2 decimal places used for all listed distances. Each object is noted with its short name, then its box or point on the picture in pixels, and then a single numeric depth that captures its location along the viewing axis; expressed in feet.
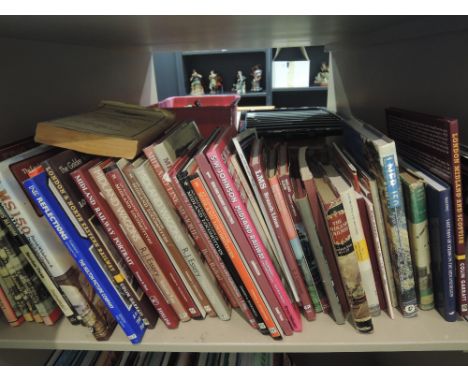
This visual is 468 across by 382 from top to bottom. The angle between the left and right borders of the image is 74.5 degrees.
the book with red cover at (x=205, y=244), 1.50
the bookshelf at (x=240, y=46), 1.61
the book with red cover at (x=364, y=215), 1.56
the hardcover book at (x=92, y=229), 1.46
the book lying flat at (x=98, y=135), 1.55
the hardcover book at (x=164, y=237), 1.53
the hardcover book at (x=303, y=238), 1.60
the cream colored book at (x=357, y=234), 1.48
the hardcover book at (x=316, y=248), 1.54
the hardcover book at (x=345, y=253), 1.45
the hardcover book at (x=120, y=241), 1.48
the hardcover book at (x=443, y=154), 1.43
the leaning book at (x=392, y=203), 1.46
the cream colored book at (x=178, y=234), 1.53
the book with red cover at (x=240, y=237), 1.44
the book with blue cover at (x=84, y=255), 1.43
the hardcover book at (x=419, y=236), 1.51
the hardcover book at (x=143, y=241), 1.52
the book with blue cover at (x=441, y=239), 1.47
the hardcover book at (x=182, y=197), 1.52
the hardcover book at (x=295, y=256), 1.58
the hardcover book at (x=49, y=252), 1.47
